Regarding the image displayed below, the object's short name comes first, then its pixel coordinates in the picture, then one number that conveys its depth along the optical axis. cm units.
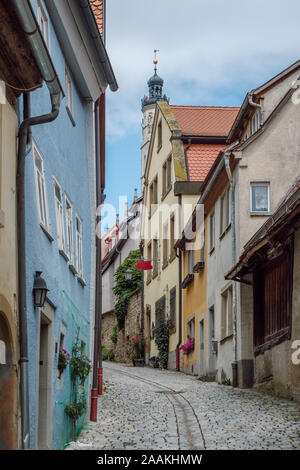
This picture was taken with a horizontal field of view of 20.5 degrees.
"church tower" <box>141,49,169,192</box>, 10856
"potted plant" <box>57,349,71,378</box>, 1103
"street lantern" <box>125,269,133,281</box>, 3181
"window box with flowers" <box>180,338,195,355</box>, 2534
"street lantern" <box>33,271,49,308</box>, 923
